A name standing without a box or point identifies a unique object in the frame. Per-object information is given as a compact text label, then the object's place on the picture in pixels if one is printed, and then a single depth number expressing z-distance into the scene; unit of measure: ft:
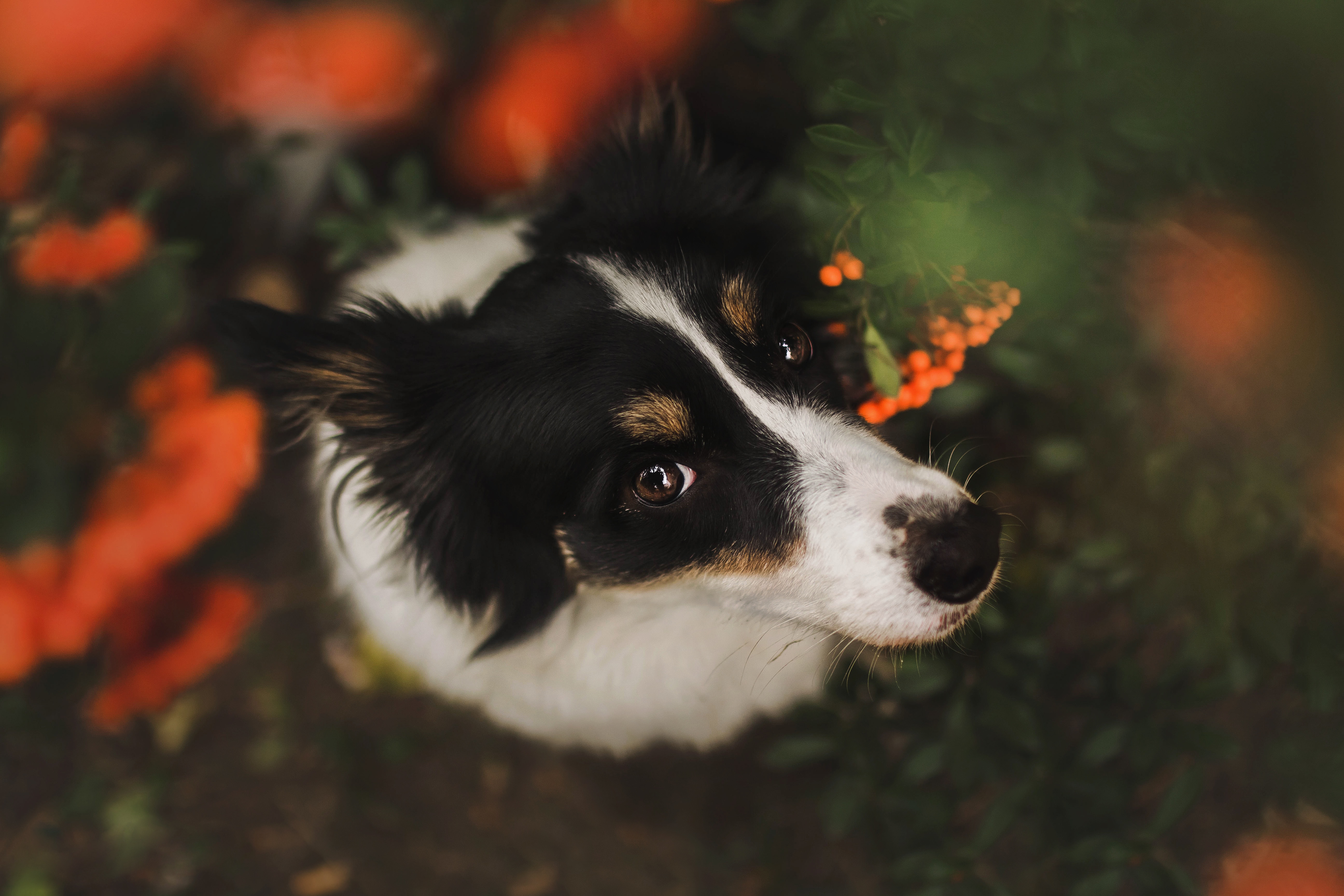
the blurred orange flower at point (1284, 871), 2.88
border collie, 2.42
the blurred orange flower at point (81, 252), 2.83
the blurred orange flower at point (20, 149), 2.88
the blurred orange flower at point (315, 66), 3.15
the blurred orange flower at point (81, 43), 3.09
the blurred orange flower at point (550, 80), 2.94
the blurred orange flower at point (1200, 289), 2.84
